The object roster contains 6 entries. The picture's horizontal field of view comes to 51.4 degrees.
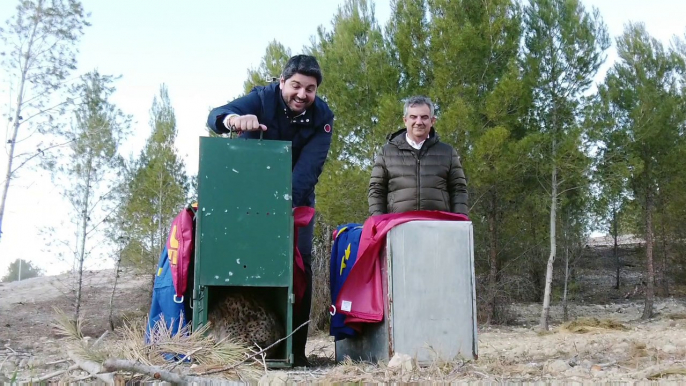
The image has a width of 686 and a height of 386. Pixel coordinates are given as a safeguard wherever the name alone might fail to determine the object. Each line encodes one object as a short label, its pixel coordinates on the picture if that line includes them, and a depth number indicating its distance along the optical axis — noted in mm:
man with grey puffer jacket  4559
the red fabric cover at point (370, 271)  4156
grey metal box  3967
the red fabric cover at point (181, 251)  3832
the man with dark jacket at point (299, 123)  4184
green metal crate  3699
